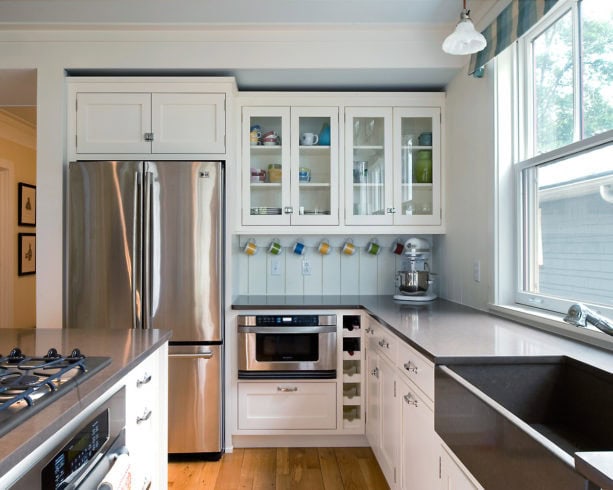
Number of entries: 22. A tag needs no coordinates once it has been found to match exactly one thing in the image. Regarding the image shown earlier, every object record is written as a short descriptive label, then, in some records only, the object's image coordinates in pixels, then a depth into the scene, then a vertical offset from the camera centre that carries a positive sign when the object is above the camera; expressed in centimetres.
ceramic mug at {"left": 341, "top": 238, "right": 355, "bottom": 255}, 301 +1
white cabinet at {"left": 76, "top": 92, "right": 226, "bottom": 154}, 251 +78
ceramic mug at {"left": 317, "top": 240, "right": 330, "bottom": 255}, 300 +2
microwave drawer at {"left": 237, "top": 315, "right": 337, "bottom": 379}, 249 -60
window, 154 +39
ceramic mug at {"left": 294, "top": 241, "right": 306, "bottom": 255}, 299 +1
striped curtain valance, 173 +104
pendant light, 154 +81
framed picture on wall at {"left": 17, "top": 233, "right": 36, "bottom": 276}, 445 -4
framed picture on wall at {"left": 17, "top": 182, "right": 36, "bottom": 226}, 446 +51
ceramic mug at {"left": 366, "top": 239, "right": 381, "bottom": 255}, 302 +2
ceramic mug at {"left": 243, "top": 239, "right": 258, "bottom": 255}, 298 +1
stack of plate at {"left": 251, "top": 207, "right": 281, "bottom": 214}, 276 +27
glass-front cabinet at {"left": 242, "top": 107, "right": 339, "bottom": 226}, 275 +57
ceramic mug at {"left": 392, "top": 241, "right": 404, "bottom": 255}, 303 +1
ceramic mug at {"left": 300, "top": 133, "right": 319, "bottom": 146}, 278 +76
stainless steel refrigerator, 235 -7
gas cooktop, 80 -31
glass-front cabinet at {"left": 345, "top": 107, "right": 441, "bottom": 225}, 277 +58
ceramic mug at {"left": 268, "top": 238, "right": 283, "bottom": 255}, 300 +2
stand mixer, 269 -20
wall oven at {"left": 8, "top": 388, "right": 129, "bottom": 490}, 78 -45
